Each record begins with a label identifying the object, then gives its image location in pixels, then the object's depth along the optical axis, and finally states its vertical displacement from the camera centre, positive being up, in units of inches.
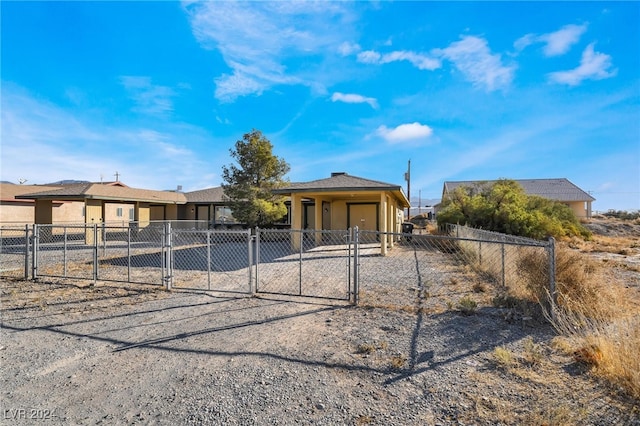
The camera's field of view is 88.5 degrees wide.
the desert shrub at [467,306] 212.8 -57.0
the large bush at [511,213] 635.5 +13.8
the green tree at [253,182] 701.9 +87.1
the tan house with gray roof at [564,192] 1432.1 +123.1
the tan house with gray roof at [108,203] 740.0 +51.0
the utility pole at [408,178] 1370.6 +181.4
